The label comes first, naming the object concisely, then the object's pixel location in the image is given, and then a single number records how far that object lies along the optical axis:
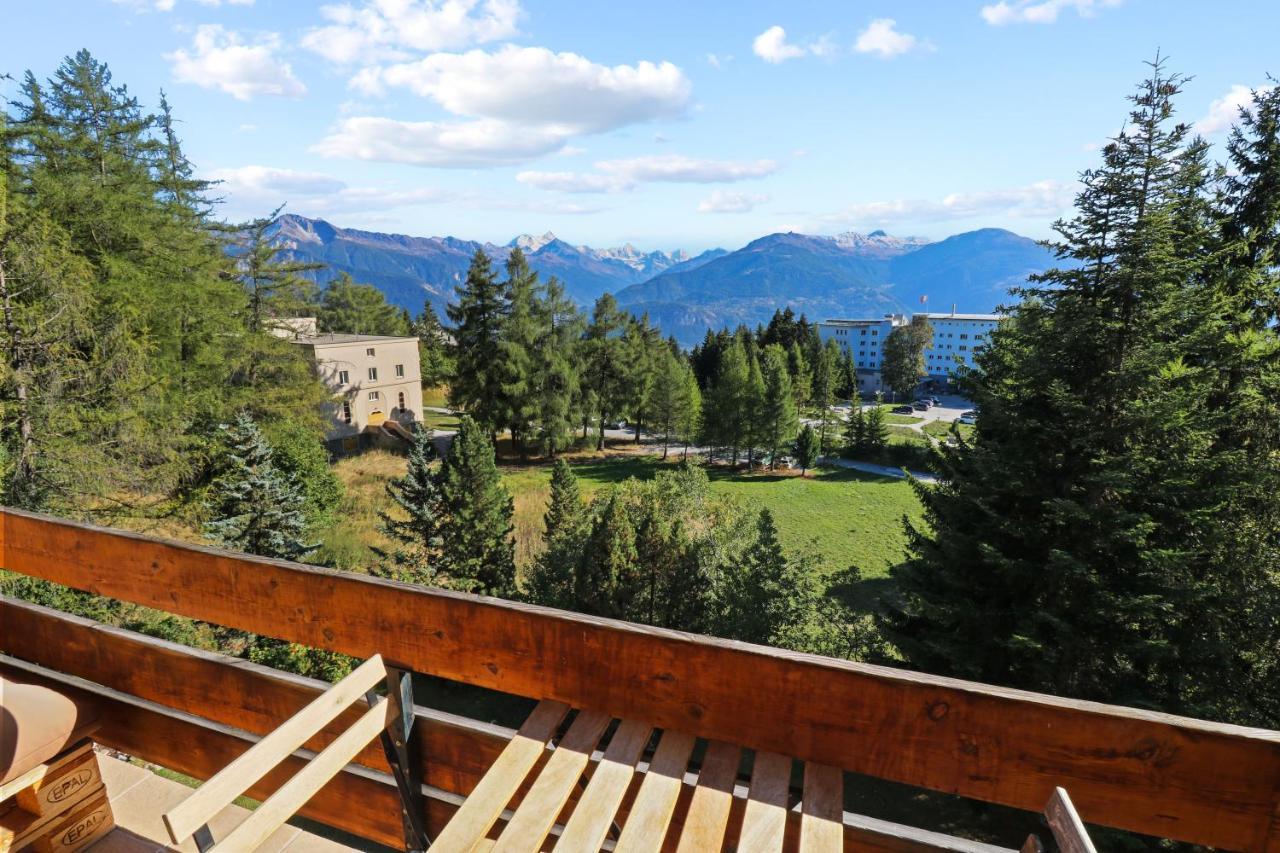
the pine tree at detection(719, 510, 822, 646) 12.11
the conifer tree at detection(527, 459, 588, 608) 14.09
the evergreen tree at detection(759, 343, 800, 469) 38.31
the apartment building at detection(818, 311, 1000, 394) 107.31
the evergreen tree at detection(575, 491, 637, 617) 13.17
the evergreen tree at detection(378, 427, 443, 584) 15.49
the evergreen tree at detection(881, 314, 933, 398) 71.50
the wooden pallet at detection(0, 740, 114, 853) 1.97
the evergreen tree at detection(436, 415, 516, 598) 15.32
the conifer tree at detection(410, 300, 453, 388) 55.50
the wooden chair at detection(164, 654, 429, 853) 1.34
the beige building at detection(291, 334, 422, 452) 31.50
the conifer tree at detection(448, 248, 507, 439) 33.88
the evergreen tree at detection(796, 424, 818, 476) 39.47
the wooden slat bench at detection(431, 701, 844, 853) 1.43
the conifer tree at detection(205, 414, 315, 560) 13.99
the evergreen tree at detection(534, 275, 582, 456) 33.97
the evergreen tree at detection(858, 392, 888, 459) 44.42
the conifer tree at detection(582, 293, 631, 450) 39.03
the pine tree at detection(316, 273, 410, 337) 54.28
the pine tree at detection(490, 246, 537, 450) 33.19
